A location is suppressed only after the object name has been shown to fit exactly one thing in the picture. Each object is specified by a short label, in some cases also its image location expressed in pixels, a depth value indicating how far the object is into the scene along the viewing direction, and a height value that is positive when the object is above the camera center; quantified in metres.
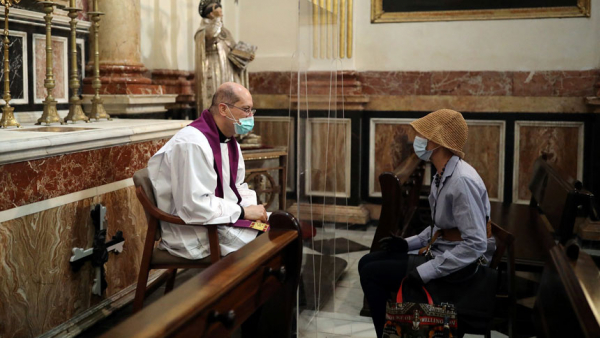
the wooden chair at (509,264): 2.89 -0.67
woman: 2.87 -0.54
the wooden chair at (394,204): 3.86 -0.54
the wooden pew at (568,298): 1.53 -0.46
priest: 3.26 -0.34
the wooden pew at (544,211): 3.18 -0.54
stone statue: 5.63 +0.53
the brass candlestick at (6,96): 3.62 +0.09
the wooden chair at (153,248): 3.26 -0.67
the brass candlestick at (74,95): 4.23 +0.12
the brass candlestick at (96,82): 4.48 +0.21
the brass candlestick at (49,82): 3.85 +0.19
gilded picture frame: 5.91 +0.96
